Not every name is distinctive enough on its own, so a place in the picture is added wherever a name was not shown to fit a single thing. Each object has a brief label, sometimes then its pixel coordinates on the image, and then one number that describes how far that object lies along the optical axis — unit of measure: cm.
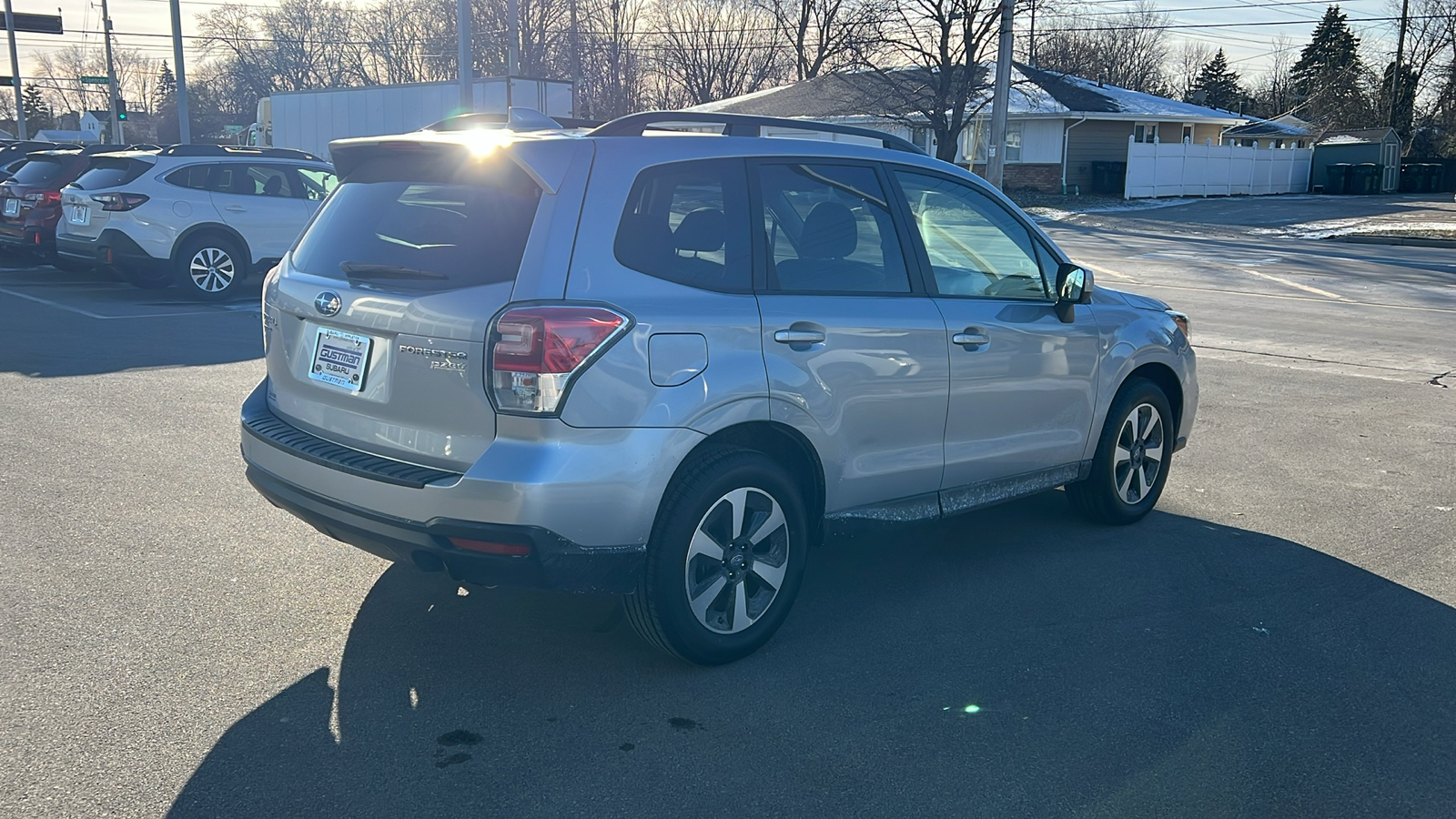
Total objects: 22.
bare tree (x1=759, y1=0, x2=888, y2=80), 6022
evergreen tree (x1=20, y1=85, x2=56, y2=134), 9706
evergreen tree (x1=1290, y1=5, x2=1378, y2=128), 7012
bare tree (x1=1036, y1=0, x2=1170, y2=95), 7450
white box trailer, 2747
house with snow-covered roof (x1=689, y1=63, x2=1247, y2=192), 4350
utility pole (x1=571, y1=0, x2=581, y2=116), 5969
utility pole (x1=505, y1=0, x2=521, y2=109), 2195
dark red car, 1495
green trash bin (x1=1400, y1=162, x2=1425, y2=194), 5344
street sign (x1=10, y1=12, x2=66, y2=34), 4228
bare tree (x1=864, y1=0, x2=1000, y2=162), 3803
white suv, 1316
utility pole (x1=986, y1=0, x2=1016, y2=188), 2538
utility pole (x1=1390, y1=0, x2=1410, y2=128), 6400
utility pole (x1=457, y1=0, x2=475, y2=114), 2242
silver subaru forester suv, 359
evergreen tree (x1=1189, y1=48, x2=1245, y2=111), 8688
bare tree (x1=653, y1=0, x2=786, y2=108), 6438
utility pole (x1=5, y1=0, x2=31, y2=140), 4009
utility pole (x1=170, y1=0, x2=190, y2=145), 2739
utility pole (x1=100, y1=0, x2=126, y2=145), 3742
